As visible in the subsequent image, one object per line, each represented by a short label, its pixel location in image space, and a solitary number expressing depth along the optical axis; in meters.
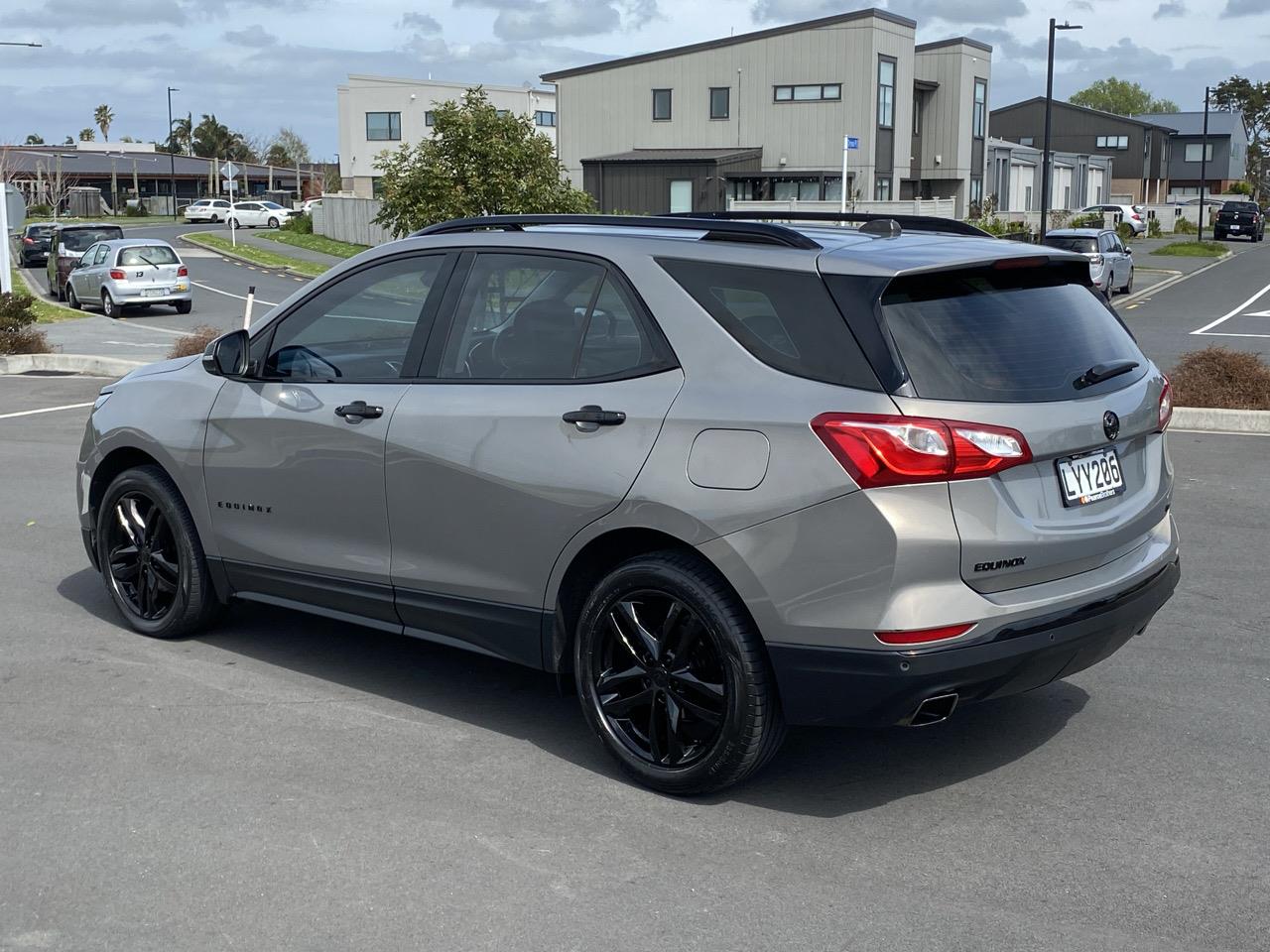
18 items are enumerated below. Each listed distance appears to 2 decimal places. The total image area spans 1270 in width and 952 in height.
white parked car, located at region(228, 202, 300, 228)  78.25
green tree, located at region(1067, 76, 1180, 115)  180.25
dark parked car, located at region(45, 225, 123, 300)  36.59
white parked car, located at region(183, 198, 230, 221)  86.25
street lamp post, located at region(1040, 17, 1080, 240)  39.97
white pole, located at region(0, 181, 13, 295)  28.47
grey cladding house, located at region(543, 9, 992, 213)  54.09
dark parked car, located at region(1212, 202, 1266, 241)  74.31
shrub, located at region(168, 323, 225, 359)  18.44
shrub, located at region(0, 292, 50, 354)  19.81
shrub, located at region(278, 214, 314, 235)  65.83
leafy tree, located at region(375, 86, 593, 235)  26.50
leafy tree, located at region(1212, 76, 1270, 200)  135.75
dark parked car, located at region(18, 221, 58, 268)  51.03
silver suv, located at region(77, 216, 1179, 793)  4.29
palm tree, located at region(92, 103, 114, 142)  166.75
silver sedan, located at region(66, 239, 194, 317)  31.16
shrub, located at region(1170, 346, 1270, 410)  13.20
